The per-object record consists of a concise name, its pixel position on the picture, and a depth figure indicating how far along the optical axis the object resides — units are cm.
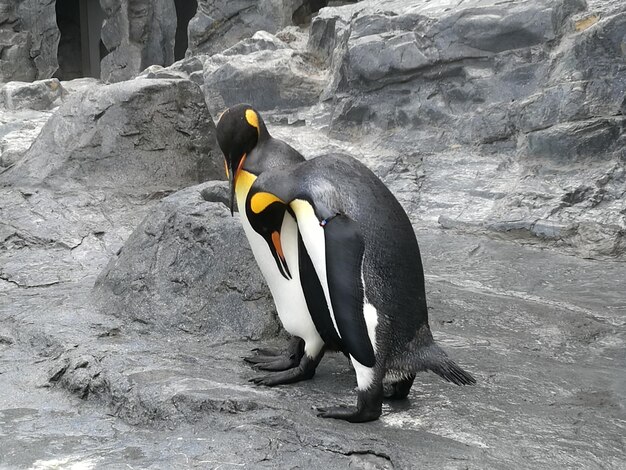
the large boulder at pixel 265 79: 1457
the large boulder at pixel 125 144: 1010
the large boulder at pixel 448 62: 1189
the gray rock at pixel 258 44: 1559
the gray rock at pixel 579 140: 1075
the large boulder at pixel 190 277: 659
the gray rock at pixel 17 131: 1436
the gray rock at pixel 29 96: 1883
